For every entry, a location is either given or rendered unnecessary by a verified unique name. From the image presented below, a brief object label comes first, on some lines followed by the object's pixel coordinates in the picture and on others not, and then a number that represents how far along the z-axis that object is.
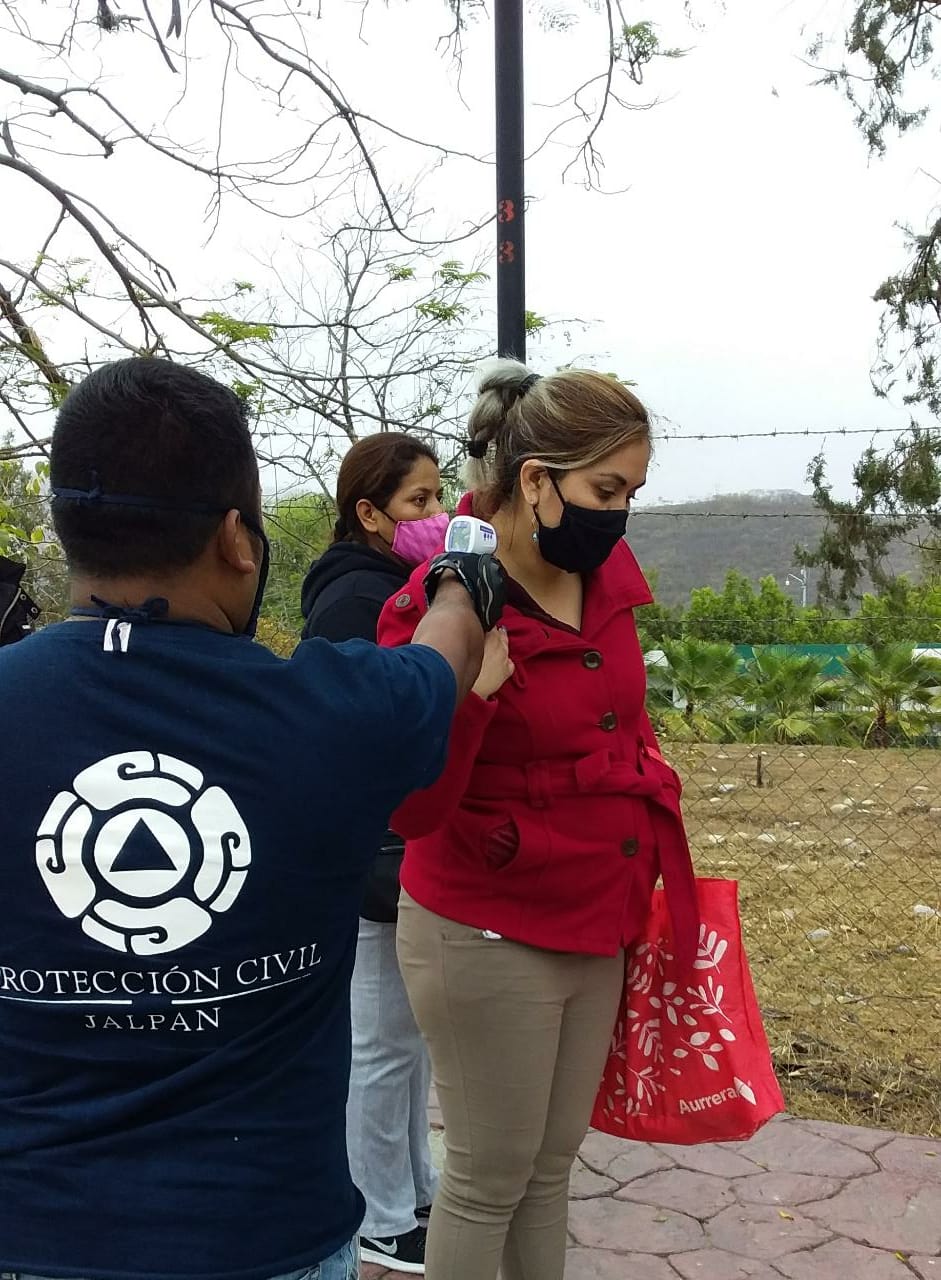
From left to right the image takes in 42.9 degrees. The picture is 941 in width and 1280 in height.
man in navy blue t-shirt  1.07
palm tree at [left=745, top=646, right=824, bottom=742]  11.97
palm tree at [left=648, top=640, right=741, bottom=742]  11.77
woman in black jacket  2.38
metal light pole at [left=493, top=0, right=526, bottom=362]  2.57
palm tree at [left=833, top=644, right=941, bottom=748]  11.19
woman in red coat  1.83
